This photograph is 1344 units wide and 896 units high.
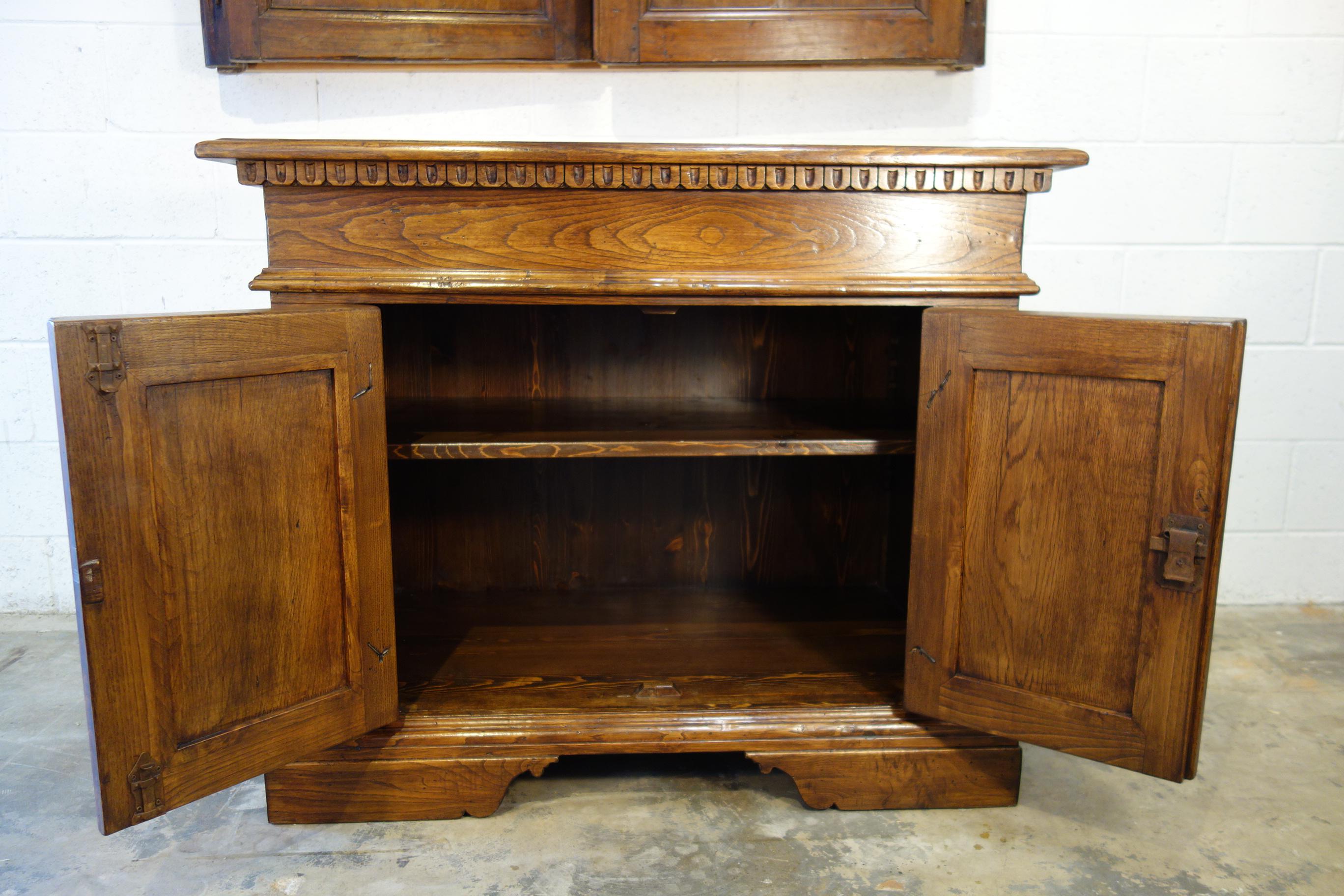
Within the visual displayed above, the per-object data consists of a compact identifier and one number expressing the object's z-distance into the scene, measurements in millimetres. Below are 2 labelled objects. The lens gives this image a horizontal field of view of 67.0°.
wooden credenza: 1360
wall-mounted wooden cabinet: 2236
